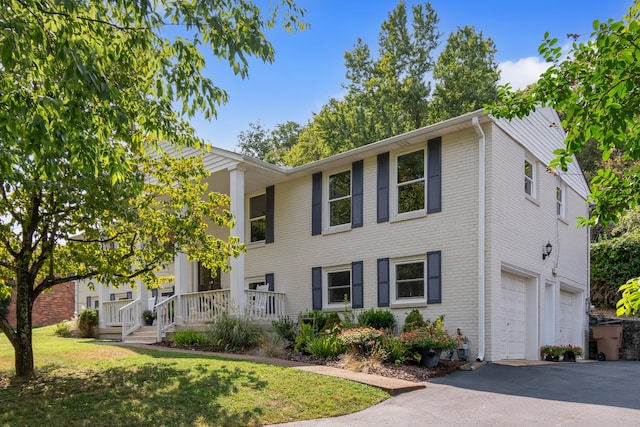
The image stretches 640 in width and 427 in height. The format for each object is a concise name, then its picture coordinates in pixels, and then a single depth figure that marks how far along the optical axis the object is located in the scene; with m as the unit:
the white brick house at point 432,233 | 12.18
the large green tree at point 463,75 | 26.09
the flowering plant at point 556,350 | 13.47
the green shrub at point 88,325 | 18.48
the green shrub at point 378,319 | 12.93
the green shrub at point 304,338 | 12.33
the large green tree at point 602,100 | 3.14
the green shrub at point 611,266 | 19.06
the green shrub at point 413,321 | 11.99
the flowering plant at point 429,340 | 10.58
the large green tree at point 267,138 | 41.22
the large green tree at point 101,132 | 5.11
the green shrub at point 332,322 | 13.16
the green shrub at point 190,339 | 13.32
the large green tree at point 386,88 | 27.44
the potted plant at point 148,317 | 16.73
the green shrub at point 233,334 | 12.64
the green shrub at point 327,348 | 11.38
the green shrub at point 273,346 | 11.91
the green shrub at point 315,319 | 13.98
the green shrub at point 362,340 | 10.97
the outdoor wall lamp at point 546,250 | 14.55
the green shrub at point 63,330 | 19.30
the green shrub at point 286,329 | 14.07
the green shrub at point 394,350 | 10.59
